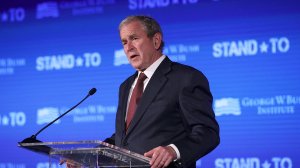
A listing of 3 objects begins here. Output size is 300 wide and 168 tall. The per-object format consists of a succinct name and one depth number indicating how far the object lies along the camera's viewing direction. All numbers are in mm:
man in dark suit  5245
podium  4589
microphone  5196
